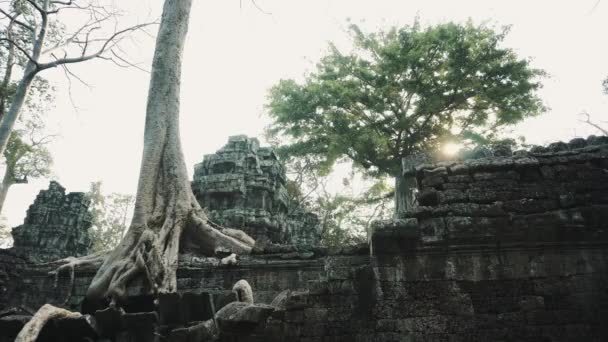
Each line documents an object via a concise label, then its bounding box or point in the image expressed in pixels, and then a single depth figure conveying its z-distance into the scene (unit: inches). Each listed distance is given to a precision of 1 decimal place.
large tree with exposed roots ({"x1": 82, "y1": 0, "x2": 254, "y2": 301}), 198.2
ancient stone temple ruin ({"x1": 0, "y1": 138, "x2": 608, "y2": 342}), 122.3
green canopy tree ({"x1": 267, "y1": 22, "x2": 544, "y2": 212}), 578.2
